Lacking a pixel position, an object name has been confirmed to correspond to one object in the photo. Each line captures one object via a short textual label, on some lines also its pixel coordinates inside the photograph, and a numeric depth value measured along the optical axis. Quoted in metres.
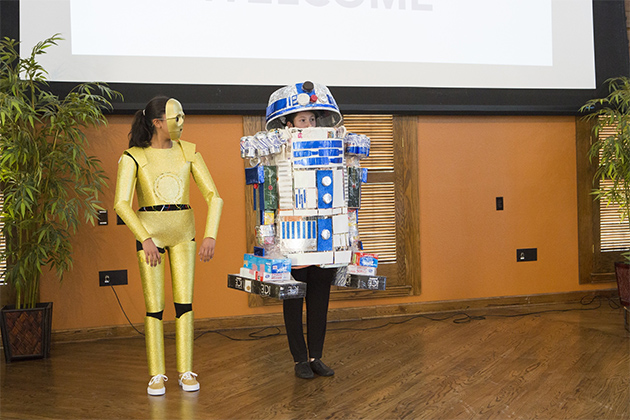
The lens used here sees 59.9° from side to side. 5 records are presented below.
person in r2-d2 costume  2.54
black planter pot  3.22
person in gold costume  2.52
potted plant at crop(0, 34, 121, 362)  3.11
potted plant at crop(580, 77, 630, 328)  3.88
